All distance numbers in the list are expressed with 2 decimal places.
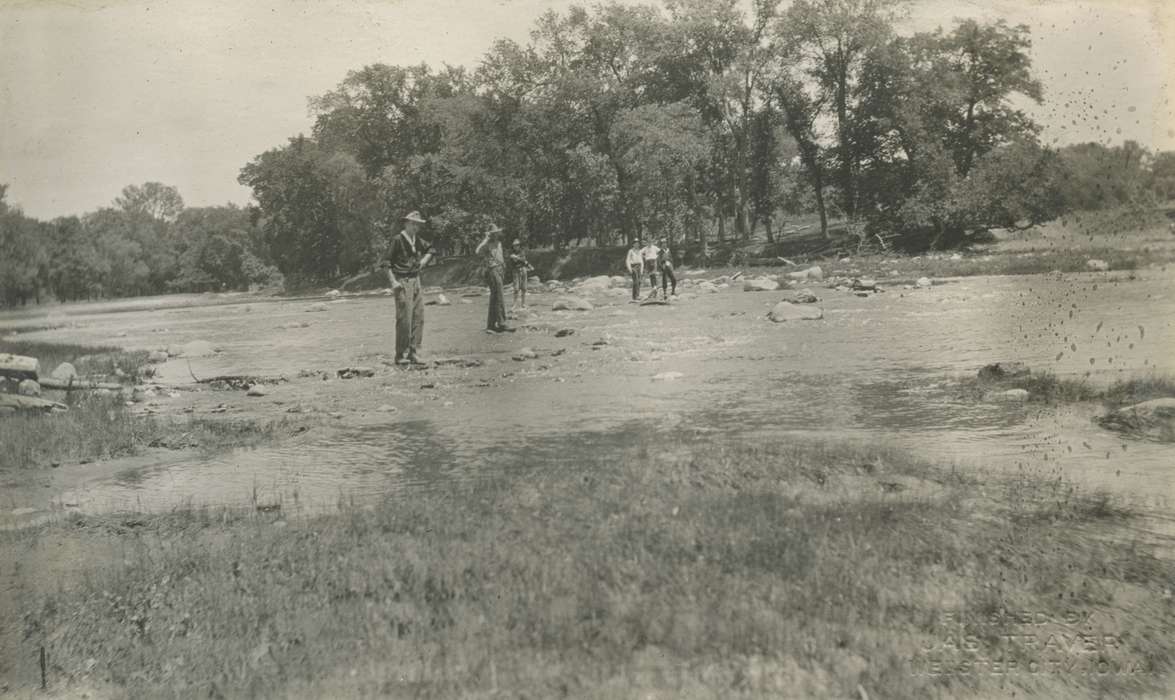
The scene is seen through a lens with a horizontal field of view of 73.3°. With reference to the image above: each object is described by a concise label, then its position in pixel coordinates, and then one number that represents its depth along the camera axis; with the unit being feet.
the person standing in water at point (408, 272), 44.21
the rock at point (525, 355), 48.85
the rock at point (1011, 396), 28.89
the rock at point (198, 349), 54.90
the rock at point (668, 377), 39.29
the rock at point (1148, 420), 23.30
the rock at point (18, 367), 36.45
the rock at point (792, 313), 63.52
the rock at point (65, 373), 39.29
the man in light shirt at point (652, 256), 94.89
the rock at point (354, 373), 44.14
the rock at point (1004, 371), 31.86
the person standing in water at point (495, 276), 61.87
